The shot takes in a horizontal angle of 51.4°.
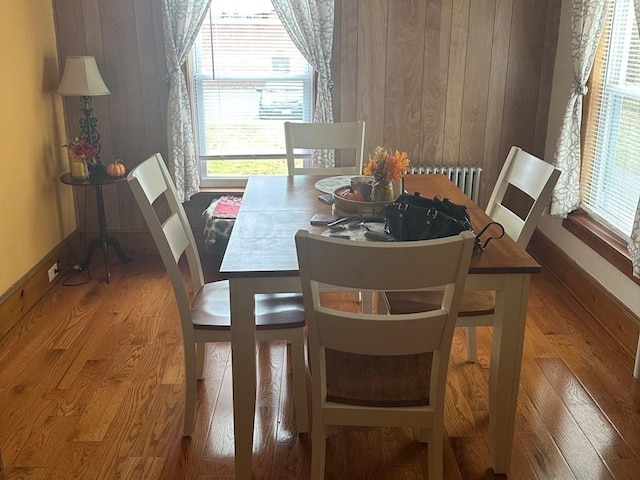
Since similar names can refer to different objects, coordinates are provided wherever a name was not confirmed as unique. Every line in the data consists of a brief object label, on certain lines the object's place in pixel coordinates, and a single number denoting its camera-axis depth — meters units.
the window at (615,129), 3.24
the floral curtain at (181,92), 3.84
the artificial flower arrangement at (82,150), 3.74
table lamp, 3.64
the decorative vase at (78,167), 3.75
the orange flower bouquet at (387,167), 2.41
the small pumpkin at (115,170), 3.79
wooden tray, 2.42
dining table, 1.93
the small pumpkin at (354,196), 2.48
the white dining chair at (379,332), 1.59
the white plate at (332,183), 2.82
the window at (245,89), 4.06
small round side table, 3.73
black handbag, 1.99
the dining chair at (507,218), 2.33
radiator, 4.17
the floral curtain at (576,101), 3.43
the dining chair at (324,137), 3.33
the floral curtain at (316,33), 3.87
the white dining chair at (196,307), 2.21
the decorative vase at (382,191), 2.44
